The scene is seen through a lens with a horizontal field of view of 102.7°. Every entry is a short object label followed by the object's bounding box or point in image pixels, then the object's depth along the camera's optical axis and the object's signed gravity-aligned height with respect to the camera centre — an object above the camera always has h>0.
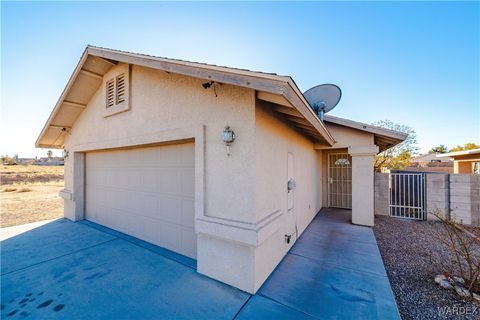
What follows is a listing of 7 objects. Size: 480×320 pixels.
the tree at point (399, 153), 18.10 +0.88
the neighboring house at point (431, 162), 31.09 +0.00
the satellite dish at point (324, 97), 7.71 +2.71
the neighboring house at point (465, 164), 15.37 -0.18
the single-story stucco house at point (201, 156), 3.36 +0.17
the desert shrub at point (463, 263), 3.16 -2.25
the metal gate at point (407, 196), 8.12 -1.46
